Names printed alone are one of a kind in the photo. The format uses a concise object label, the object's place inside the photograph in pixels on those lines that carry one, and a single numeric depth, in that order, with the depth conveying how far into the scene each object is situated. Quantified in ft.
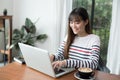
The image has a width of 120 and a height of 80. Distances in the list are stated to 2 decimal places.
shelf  10.24
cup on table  3.75
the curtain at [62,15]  10.00
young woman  4.62
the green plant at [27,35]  10.32
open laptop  3.78
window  9.67
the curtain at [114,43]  8.64
